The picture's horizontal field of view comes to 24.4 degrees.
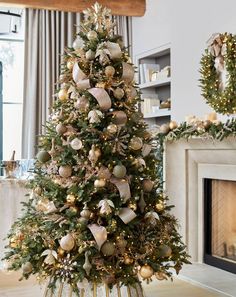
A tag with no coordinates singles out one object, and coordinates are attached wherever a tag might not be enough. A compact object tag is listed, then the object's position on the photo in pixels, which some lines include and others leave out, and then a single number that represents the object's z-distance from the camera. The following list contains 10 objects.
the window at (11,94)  6.91
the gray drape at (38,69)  6.54
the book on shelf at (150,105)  6.43
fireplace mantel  4.85
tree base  3.13
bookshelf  6.28
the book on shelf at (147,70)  6.49
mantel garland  4.35
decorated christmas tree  3.06
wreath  4.65
